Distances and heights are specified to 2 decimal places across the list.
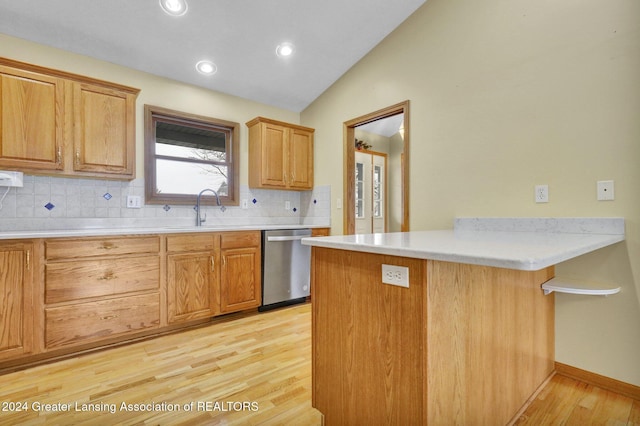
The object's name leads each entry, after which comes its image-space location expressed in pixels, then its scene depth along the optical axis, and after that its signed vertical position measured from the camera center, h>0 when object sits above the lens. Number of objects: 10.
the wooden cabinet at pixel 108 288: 2.06 -0.56
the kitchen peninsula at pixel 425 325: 1.06 -0.45
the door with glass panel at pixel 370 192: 5.63 +0.42
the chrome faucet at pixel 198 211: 3.28 +0.04
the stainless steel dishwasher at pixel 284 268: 3.24 -0.58
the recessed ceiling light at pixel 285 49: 3.07 +1.66
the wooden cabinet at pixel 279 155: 3.60 +0.72
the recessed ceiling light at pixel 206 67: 3.11 +1.50
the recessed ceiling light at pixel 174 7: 2.44 +1.66
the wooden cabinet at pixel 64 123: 2.21 +0.72
